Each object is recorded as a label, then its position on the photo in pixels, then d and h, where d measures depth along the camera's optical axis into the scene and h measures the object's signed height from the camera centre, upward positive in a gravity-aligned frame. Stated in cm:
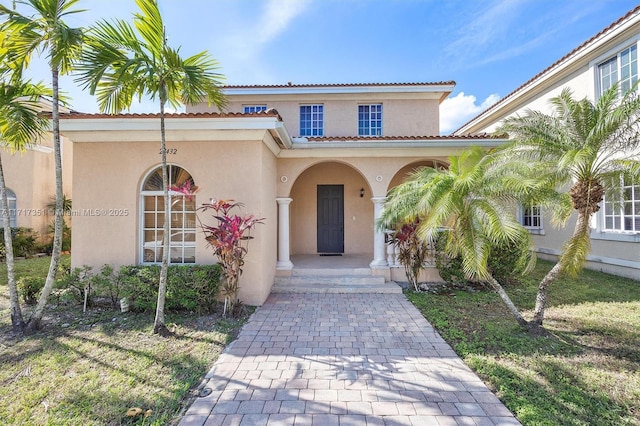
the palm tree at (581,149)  493 +119
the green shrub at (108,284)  628 -144
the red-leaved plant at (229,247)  616 -65
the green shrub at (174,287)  612 -149
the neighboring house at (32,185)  1371 +170
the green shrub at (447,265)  834 -148
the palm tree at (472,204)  505 +21
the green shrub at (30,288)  670 -162
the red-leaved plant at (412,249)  847 -102
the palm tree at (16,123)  545 +202
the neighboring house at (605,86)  912 +473
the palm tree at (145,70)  466 +257
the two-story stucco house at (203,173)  688 +117
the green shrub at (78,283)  648 -145
